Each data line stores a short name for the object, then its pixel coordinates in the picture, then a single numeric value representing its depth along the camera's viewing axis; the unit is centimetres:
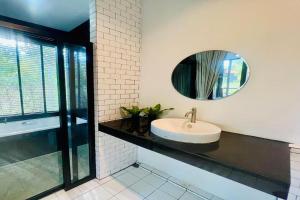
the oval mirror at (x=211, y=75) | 158
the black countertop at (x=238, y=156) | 88
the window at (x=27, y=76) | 178
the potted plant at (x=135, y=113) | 203
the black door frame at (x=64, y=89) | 151
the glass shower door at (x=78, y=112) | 182
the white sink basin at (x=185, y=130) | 128
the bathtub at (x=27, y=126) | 215
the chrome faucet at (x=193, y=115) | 169
